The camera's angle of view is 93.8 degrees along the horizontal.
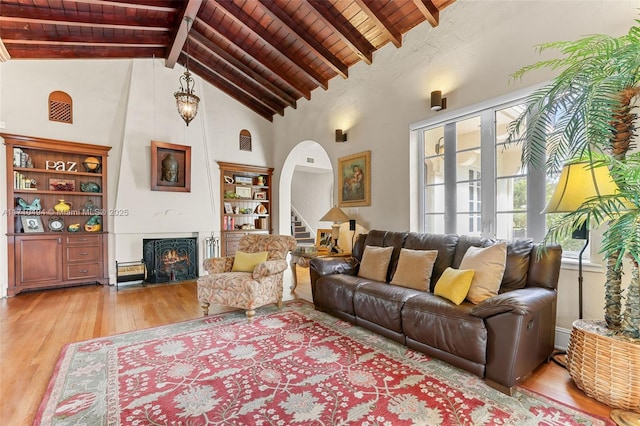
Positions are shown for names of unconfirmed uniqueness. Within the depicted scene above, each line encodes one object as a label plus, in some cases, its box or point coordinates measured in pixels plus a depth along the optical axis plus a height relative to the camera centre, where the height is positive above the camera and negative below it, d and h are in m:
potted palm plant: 1.71 +0.12
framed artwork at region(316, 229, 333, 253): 4.74 -0.54
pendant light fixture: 3.96 +1.42
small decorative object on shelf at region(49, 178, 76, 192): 4.91 +0.45
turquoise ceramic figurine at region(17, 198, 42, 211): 4.63 +0.11
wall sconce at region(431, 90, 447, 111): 3.49 +1.25
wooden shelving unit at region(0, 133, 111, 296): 4.51 -0.02
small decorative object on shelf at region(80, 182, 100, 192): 5.16 +0.42
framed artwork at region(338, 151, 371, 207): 4.55 +0.45
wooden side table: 4.36 -0.79
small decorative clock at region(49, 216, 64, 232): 4.87 -0.20
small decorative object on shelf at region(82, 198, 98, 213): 5.11 +0.07
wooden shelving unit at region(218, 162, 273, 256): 6.39 +0.17
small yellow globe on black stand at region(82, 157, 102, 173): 5.15 +0.81
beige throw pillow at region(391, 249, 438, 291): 2.96 -0.63
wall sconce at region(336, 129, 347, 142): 4.94 +1.20
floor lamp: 1.92 +0.12
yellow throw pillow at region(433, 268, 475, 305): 2.42 -0.65
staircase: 8.83 -0.71
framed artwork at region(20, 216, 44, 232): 4.62 -0.19
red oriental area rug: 1.75 -1.22
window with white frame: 2.98 +0.28
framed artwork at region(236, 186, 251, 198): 6.71 +0.40
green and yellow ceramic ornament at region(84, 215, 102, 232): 5.11 -0.23
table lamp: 4.58 -0.14
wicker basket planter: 1.77 -1.01
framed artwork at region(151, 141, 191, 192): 5.36 +0.81
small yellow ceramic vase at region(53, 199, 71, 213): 4.87 +0.07
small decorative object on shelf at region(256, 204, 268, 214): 6.92 +0.00
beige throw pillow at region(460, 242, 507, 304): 2.44 -0.53
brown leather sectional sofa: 1.99 -0.85
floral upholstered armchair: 3.40 -0.88
